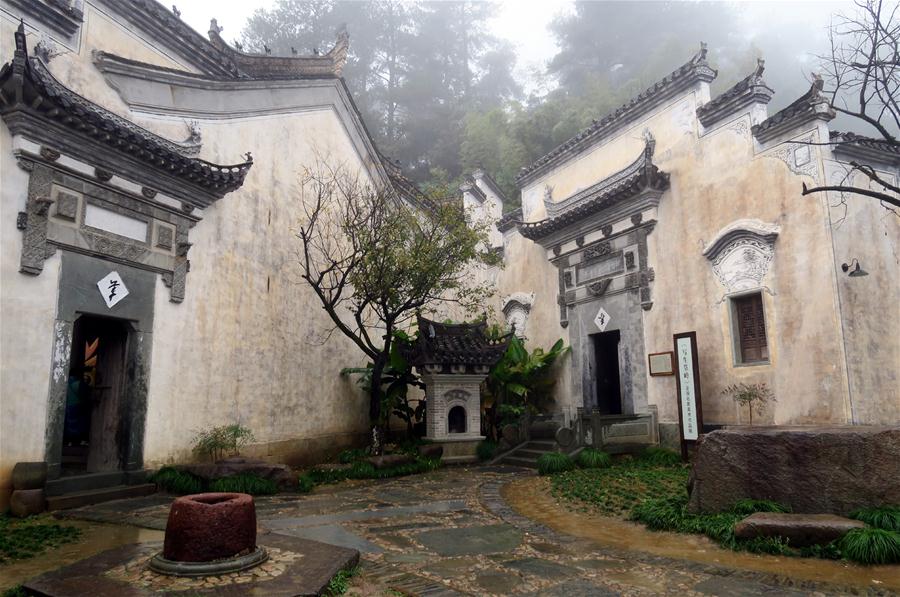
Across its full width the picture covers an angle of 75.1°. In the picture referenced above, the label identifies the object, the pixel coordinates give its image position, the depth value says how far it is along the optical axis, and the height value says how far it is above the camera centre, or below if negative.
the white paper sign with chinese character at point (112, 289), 8.46 +1.57
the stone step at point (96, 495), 7.40 -1.32
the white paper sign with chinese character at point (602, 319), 14.08 +1.69
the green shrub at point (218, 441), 9.62 -0.74
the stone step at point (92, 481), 7.53 -1.14
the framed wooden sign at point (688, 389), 10.74 -0.01
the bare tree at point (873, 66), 6.68 +3.78
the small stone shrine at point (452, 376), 12.60 +0.35
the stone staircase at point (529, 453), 12.37 -1.33
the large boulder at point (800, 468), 5.37 -0.79
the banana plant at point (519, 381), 13.93 +0.26
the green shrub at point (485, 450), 12.81 -1.27
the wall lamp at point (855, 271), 9.22 +1.80
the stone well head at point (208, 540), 4.20 -1.05
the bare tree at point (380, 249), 11.02 +2.88
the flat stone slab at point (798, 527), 5.06 -1.22
